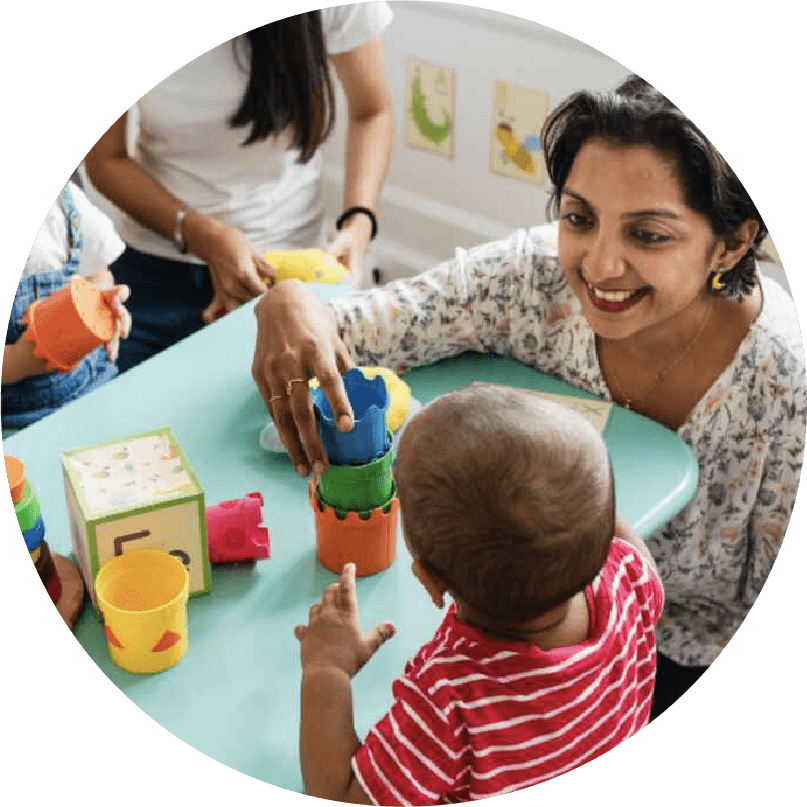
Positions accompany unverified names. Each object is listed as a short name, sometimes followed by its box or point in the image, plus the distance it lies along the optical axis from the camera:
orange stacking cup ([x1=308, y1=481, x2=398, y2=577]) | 0.75
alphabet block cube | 0.70
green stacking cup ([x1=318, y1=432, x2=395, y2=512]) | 0.74
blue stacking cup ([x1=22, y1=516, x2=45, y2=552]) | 0.73
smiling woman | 0.86
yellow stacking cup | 0.67
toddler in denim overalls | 1.06
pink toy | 0.75
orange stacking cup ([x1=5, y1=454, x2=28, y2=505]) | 0.72
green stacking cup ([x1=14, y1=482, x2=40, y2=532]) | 0.72
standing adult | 1.25
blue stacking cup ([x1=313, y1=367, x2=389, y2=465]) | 0.74
